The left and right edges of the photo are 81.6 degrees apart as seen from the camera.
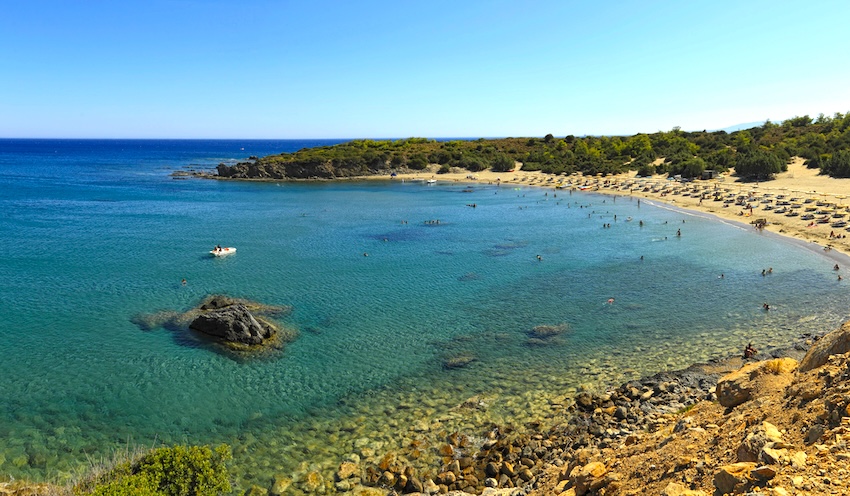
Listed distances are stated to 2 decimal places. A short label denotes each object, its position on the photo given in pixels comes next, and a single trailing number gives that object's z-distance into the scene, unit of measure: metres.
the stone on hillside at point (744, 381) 15.77
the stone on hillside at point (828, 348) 14.51
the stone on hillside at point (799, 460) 9.66
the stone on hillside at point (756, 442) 10.62
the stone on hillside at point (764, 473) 9.56
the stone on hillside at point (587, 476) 13.00
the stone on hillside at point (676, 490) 10.26
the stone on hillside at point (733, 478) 9.75
